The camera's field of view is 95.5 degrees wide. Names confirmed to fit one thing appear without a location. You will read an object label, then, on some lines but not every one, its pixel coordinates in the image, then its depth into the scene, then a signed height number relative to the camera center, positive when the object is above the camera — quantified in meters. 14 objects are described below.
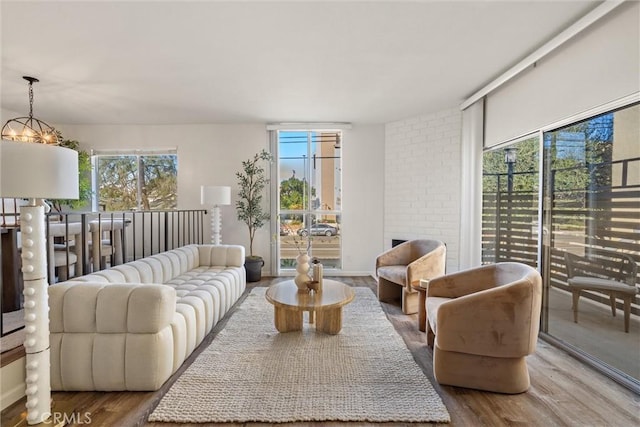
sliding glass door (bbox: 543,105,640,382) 2.02 -0.22
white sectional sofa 1.83 -0.83
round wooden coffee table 2.48 -0.81
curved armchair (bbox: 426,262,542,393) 1.80 -0.82
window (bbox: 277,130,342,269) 5.05 +0.28
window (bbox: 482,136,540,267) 2.96 +0.06
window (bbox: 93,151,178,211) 5.04 +0.44
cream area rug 1.66 -1.18
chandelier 3.30 +0.94
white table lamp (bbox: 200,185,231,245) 4.19 +0.17
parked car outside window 5.10 -0.41
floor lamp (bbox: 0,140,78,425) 1.38 -0.12
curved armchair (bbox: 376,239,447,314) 3.23 -0.73
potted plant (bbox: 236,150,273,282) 4.61 +0.09
